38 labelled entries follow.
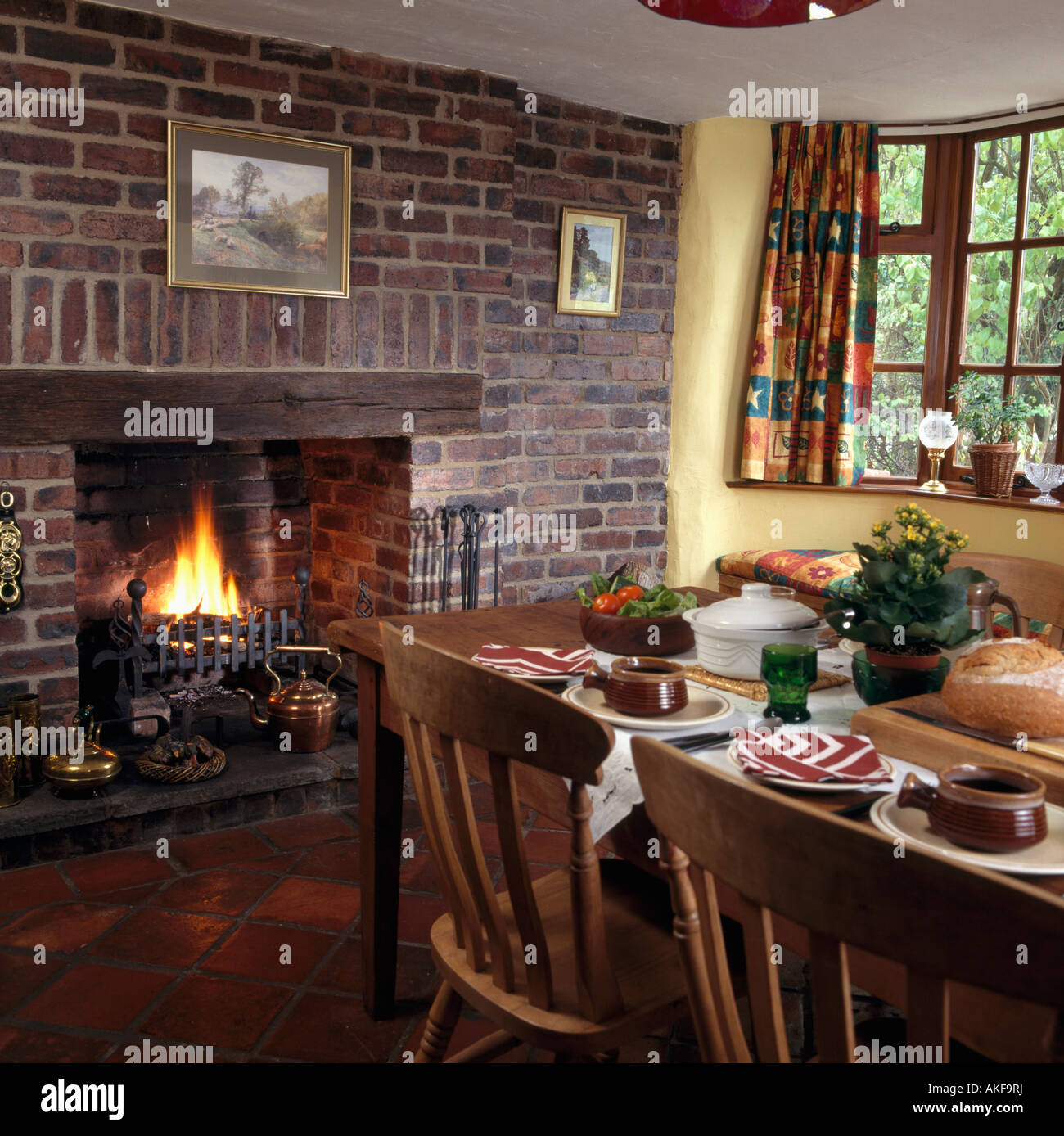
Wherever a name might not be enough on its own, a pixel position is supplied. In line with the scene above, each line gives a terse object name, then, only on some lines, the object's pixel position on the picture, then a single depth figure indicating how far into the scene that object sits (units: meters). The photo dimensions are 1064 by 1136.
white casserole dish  1.73
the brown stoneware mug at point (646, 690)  1.53
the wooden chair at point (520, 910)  1.27
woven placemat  1.69
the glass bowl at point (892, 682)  1.60
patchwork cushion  4.07
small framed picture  4.11
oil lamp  4.29
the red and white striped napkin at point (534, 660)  1.78
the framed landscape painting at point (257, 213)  3.10
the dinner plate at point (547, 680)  1.74
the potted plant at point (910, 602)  1.58
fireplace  3.54
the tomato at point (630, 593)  1.96
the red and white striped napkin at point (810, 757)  1.30
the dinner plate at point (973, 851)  1.07
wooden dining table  2.03
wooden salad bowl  1.89
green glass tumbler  1.54
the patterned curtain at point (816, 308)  4.30
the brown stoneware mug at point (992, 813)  1.10
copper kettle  3.35
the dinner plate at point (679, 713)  1.50
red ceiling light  1.29
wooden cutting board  1.30
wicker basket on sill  4.11
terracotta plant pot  1.59
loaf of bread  1.38
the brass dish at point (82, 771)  2.91
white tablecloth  1.34
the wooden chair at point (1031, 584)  2.35
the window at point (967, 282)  4.20
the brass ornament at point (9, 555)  2.95
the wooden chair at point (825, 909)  0.74
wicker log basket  3.06
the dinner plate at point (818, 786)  1.27
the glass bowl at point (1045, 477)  4.00
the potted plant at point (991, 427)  4.11
